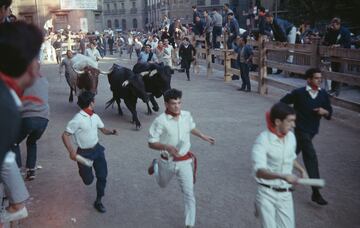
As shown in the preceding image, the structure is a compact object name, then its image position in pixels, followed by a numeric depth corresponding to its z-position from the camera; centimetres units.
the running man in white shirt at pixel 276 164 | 367
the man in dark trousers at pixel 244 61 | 1415
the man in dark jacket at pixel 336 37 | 1122
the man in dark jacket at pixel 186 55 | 1869
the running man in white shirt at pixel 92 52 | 1681
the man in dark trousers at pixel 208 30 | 2074
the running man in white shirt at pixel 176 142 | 462
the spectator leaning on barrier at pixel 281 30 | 1384
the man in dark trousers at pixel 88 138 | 512
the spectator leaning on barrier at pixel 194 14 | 2189
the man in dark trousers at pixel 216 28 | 2028
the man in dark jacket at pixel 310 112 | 516
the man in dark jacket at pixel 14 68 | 192
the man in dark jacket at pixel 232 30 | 1778
